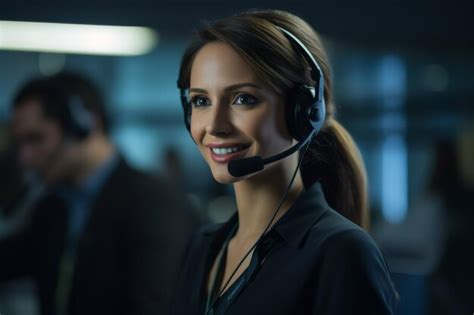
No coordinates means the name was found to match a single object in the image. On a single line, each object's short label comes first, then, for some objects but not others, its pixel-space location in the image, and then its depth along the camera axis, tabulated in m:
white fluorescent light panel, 4.19
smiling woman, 1.95
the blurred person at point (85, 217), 2.58
